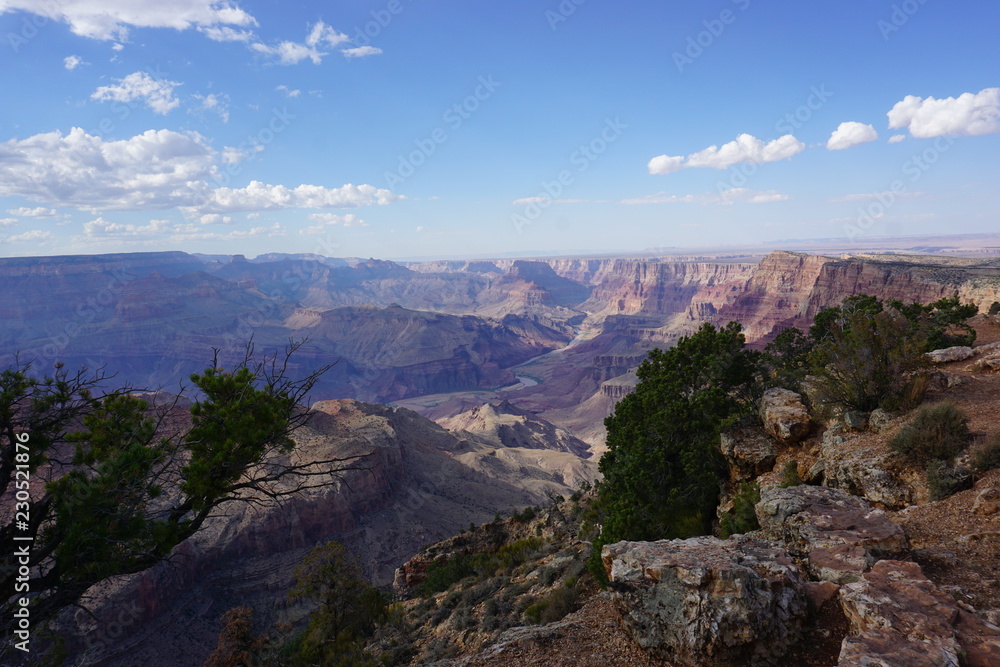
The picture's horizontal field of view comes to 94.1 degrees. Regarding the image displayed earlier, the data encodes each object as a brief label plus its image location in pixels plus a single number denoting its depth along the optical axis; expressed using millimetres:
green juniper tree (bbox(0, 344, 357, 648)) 7730
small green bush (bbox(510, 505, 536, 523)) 30109
